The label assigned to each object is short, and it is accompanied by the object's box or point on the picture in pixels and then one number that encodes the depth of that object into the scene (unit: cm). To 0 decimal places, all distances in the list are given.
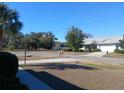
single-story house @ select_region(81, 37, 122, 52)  2332
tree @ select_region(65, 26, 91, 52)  2362
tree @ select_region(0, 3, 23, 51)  781
